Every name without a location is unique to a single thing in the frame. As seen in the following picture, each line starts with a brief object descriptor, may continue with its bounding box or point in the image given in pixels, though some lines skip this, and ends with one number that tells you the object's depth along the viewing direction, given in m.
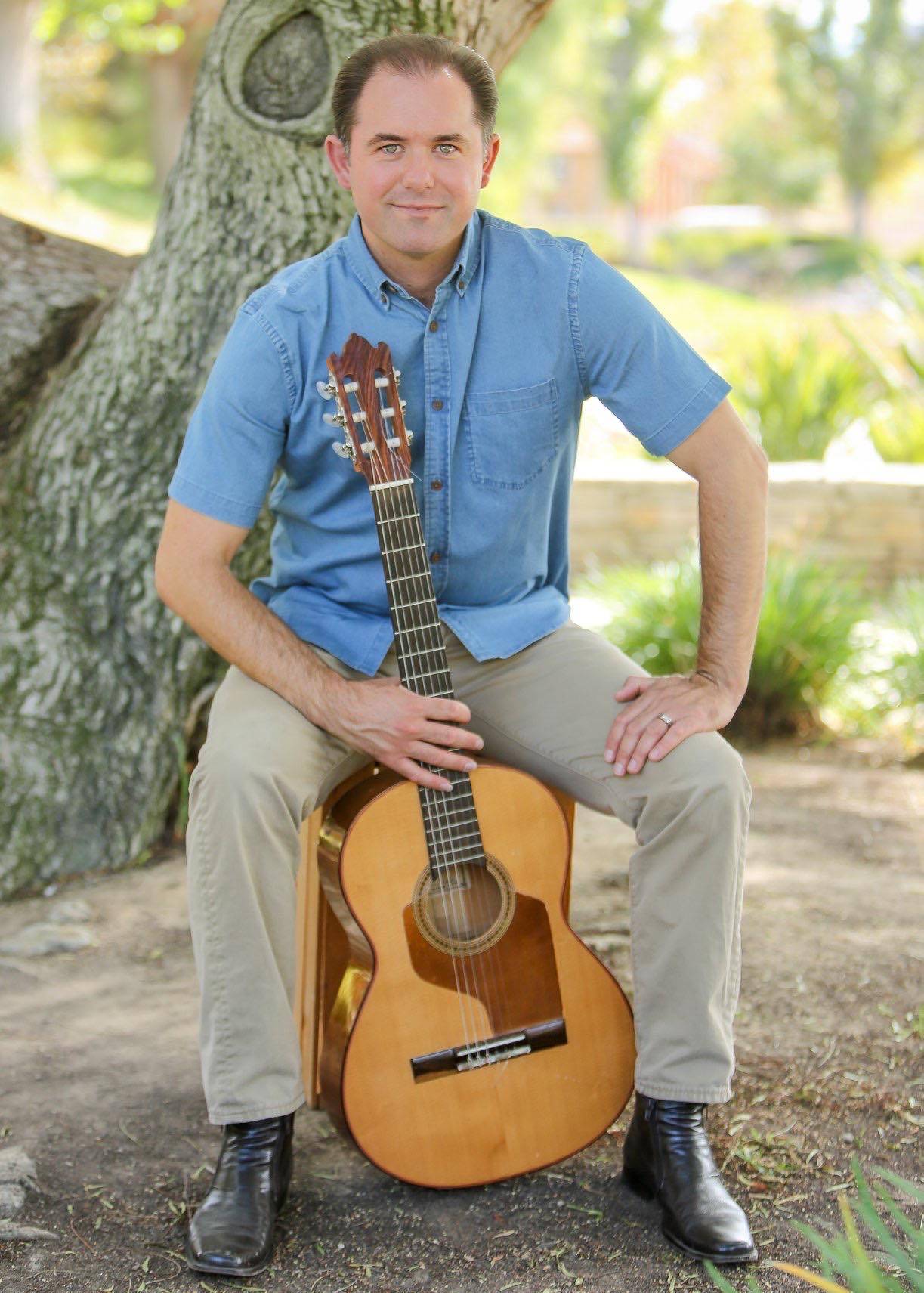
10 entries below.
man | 2.37
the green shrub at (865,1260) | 1.38
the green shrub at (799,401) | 7.83
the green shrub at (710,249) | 32.56
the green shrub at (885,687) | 5.12
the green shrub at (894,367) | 7.36
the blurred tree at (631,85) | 36.16
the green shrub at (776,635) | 5.07
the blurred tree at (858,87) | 40.28
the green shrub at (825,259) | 31.56
